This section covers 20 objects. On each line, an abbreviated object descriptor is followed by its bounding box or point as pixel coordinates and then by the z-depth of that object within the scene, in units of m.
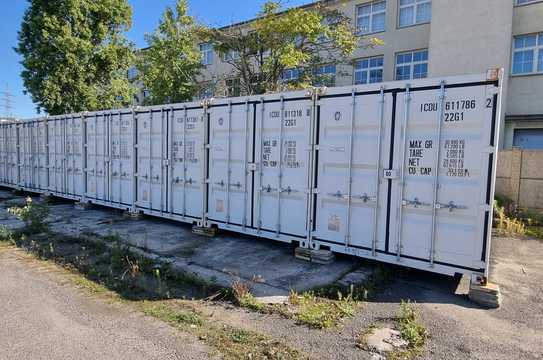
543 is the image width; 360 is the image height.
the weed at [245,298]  4.70
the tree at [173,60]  19.09
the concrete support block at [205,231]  8.34
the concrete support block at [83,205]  11.82
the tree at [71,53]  17.05
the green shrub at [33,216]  8.45
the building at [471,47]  16.11
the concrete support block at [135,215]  10.15
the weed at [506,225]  9.61
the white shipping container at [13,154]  15.23
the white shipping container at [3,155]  16.06
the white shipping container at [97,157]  10.93
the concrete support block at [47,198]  13.11
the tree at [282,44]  13.59
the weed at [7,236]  7.73
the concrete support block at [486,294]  4.93
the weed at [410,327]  3.92
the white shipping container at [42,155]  13.41
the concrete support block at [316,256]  6.57
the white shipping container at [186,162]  8.54
